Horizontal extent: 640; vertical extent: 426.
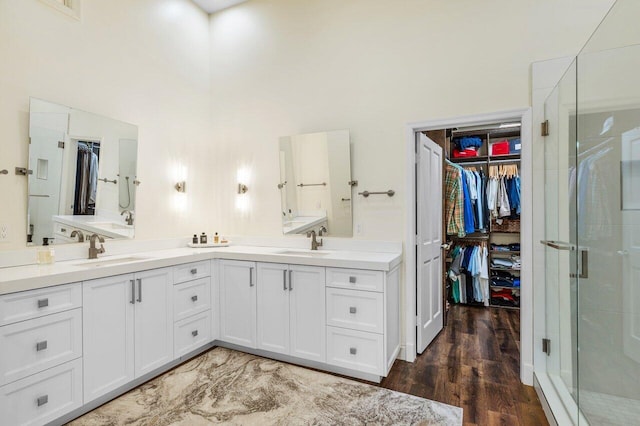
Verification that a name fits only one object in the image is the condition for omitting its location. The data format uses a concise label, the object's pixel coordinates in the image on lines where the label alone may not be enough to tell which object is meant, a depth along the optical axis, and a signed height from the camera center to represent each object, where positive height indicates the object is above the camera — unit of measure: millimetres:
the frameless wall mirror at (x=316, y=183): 3275 +348
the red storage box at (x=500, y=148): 4918 +1061
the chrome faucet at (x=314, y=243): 3354 -275
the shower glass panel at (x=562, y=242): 2109 -170
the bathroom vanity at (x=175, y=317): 1907 -780
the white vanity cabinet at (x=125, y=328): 2191 -833
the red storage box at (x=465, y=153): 5066 +1013
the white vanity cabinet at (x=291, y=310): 2752 -827
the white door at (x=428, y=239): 3087 -228
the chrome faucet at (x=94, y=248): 2719 -282
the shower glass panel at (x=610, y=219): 1489 -7
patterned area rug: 2119 -1325
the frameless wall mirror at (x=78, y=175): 2447 +337
